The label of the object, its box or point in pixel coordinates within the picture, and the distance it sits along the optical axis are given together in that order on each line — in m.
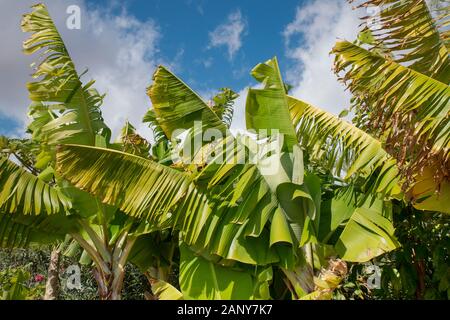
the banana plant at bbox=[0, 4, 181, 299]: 5.07
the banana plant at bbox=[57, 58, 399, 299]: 4.35
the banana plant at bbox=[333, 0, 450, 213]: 3.23
